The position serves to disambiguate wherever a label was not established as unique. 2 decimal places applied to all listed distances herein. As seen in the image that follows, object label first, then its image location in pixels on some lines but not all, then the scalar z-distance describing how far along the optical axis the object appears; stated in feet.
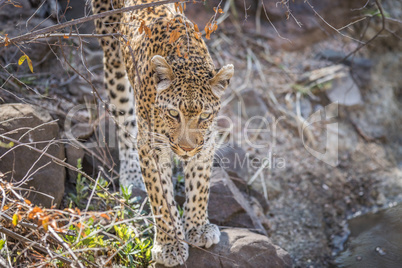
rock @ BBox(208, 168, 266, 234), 39.45
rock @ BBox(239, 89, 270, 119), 57.21
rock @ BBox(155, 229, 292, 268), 34.04
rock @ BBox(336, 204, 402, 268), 40.34
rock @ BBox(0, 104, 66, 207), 35.99
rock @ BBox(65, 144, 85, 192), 41.14
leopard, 30.96
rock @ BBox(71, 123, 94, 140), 44.78
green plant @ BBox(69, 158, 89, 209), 38.61
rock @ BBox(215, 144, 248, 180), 46.06
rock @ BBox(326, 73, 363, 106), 60.34
